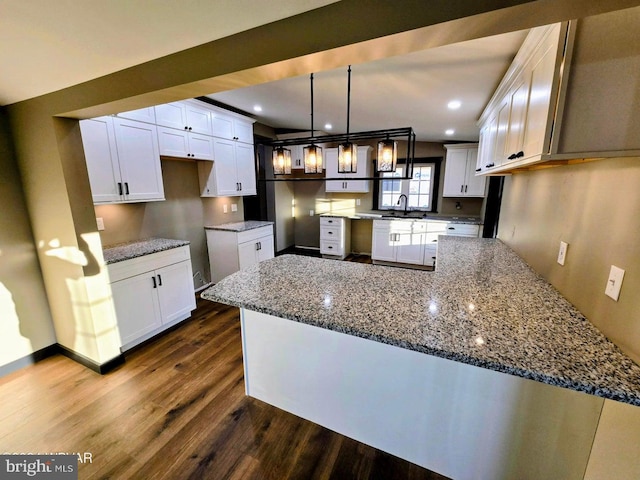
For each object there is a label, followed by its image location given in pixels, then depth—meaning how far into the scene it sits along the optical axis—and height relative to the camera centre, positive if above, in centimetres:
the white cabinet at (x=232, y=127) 347 +92
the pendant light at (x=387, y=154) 202 +29
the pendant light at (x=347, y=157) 202 +27
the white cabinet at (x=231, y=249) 368 -82
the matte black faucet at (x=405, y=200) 507 -17
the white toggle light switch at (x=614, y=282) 97 -34
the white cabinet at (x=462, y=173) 432 +31
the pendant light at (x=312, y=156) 219 +30
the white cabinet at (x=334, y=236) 514 -88
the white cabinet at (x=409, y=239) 441 -84
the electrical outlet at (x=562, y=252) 138 -33
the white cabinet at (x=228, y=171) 354 +30
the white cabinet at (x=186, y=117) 280 +87
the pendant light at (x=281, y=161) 235 +28
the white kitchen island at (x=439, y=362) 96 -81
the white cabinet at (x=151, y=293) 229 -97
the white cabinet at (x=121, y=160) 223 +31
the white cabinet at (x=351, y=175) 483 +38
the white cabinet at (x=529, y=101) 105 +47
